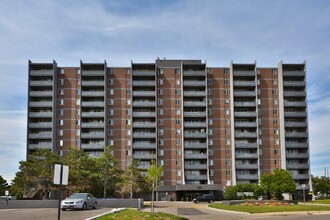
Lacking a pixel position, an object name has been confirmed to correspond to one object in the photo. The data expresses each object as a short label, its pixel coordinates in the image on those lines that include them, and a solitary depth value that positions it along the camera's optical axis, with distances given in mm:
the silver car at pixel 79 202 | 33375
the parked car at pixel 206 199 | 78875
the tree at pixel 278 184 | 78231
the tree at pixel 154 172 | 30719
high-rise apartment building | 105625
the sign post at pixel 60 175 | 14708
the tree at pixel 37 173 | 63094
